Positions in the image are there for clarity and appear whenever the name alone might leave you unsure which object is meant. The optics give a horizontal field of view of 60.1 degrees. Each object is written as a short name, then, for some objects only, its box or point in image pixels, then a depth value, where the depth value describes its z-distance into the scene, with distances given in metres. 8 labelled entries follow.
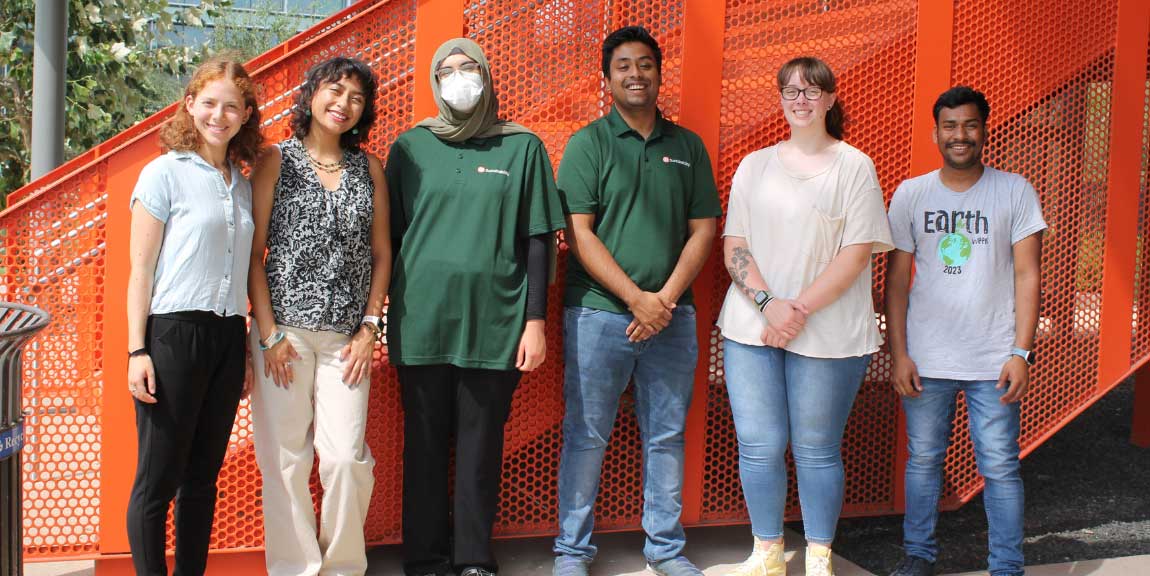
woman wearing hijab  3.72
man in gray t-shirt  3.92
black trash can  2.34
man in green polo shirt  3.90
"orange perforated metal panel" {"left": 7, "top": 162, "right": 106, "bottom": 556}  3.75
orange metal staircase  3.80
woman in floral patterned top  3.55
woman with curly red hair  3.20
